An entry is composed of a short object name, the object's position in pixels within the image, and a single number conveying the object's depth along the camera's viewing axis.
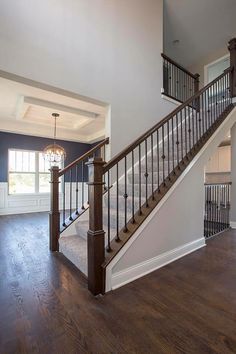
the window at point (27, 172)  6.37
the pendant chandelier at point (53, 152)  5.15
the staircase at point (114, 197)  1.77
